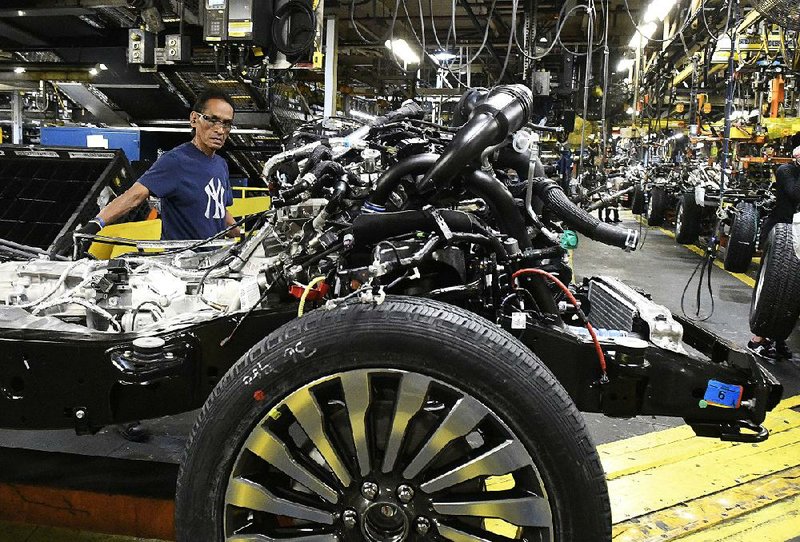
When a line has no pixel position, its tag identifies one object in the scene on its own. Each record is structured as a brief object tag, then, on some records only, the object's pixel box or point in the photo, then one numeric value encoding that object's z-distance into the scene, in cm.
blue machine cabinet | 679
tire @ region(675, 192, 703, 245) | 1123
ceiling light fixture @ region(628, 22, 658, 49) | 871
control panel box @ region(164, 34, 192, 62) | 582
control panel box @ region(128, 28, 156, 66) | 578
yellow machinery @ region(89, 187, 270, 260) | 481
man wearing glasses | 367
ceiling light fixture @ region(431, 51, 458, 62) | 628
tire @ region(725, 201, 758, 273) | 837
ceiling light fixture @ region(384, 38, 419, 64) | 875
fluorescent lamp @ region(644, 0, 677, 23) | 722
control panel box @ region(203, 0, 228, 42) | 499
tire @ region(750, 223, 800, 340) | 452
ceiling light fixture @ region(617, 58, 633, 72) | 1013
